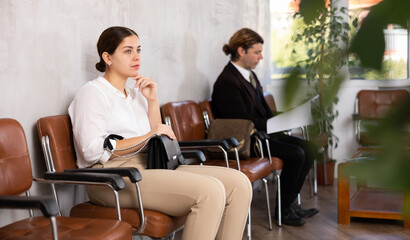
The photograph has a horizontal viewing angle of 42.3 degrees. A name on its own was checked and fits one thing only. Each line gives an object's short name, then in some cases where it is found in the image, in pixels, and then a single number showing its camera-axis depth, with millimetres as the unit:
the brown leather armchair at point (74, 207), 2244
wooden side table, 3805
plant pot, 5366
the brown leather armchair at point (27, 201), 1772
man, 3881
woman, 2342
